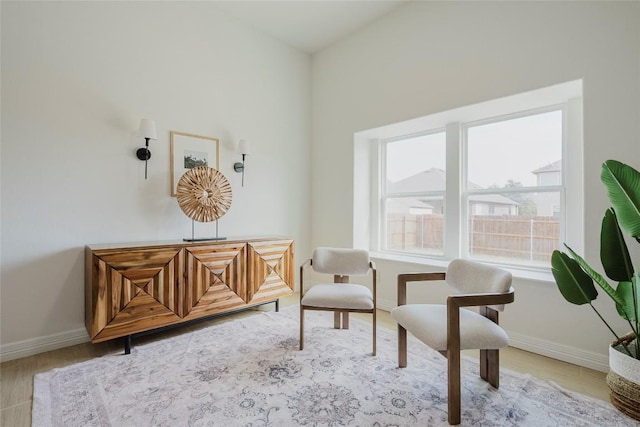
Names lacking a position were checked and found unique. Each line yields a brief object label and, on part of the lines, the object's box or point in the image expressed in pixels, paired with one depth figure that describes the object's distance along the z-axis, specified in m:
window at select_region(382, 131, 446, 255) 3.38
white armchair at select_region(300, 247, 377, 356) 2.26
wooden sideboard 2.16
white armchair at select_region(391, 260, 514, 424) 1.57
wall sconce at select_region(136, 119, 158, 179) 2.60
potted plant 1.57
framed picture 2.95
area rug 1.57
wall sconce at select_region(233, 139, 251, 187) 3.36
